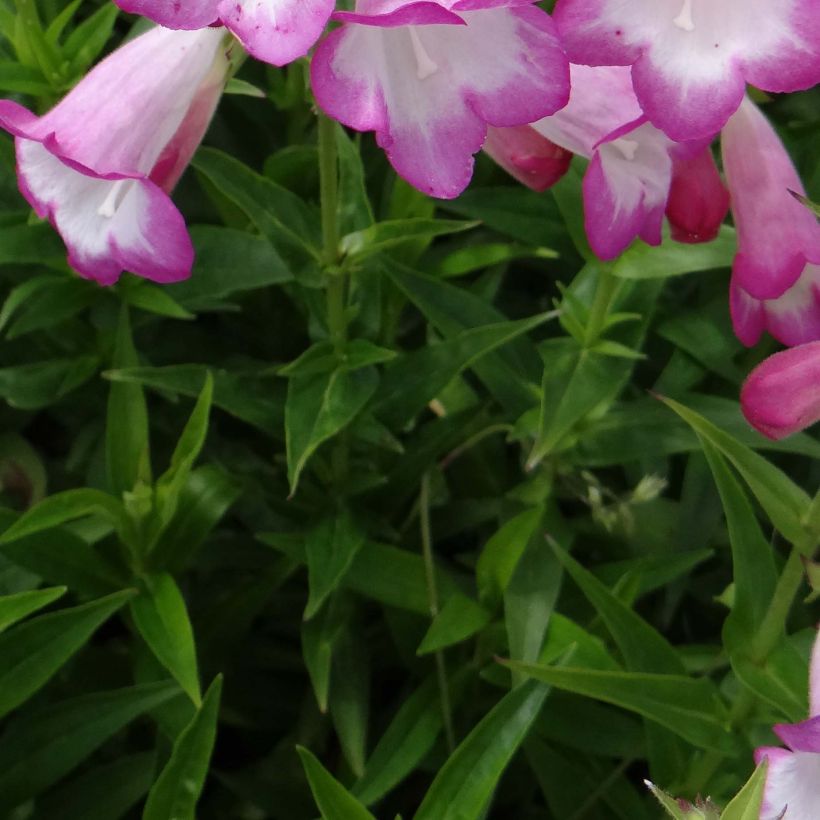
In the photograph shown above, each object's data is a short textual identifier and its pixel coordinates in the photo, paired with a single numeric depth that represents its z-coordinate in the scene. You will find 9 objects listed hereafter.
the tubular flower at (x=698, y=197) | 0.53
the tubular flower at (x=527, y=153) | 0.53
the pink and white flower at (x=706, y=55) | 0.49
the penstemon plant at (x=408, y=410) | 0.50
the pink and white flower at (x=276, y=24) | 0.48
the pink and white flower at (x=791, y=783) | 0.50
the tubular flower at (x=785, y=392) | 0.51
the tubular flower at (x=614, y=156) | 0.52
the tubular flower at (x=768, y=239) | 0.53
